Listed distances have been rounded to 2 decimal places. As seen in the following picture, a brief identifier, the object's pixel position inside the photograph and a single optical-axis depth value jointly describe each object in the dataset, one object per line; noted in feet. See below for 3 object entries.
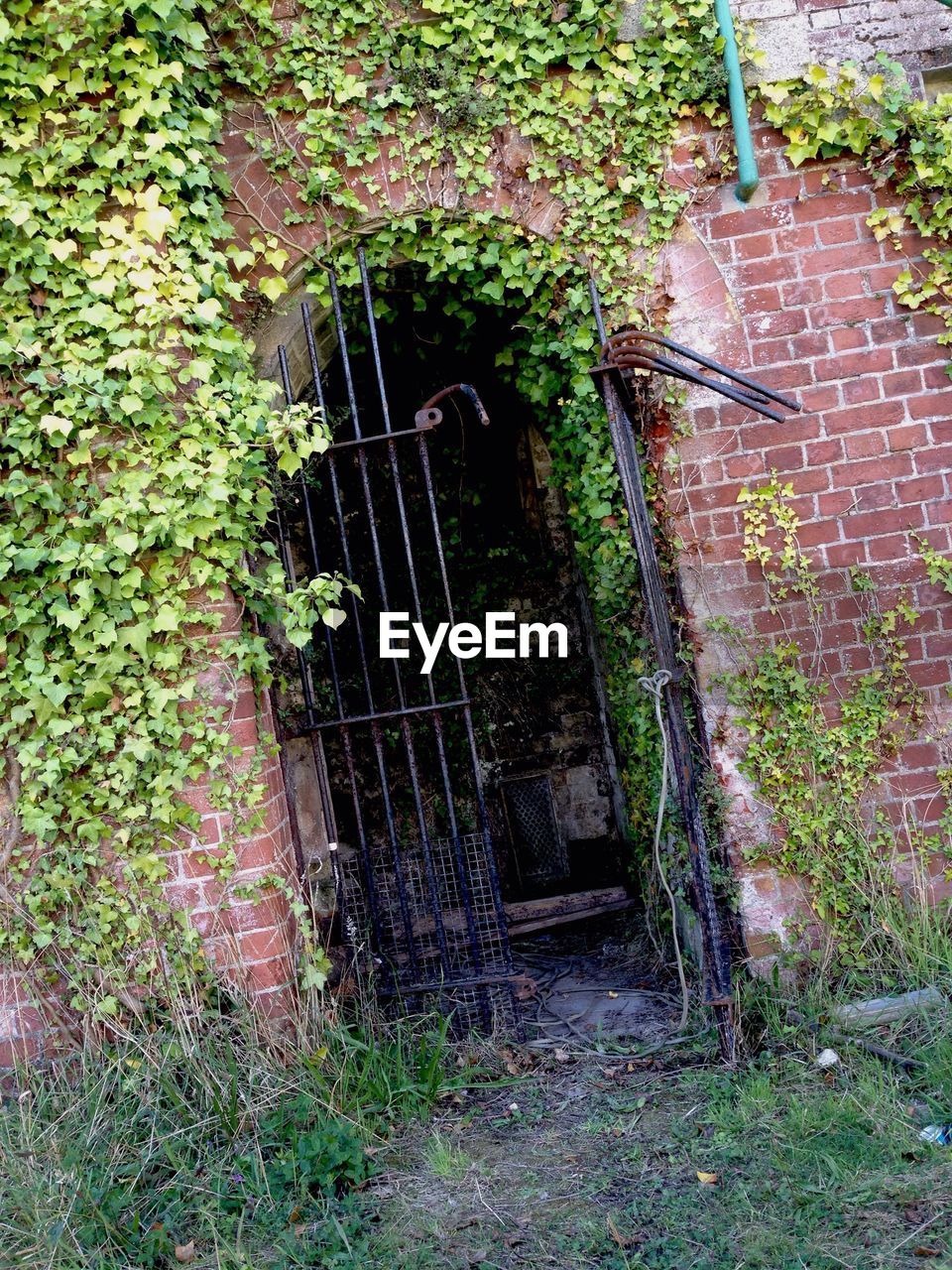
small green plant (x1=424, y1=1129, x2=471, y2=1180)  9.35
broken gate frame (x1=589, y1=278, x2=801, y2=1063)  10.79
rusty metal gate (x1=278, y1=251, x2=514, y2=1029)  11.85
